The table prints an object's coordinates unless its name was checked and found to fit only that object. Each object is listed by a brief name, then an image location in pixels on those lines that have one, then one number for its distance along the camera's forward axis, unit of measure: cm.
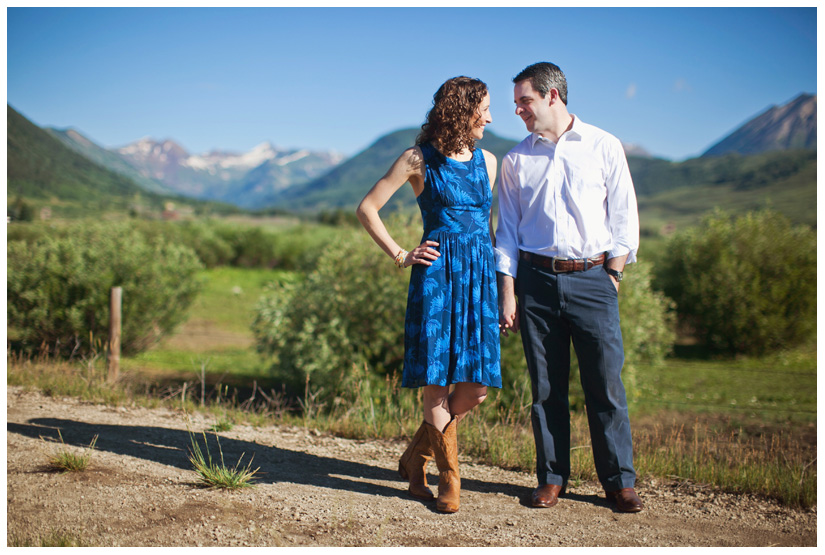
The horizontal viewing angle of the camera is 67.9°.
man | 300
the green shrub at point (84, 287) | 1080
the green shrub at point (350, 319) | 828
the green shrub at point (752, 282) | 1567
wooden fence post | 740
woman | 297
